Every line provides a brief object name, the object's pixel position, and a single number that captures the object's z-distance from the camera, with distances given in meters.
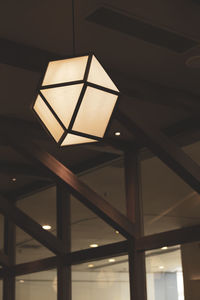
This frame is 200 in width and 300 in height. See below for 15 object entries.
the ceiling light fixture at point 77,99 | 2.53
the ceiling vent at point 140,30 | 4.16
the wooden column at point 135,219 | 6.35
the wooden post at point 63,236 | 7.45
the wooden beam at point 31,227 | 7.51
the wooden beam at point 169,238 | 5.81
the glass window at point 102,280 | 6.73
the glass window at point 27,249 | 7.98
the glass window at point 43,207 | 7.95
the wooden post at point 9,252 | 8.45
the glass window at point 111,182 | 6.96
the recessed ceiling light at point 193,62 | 4.69
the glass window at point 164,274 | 6.11
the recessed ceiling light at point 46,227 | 7.94
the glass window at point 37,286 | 7.78
